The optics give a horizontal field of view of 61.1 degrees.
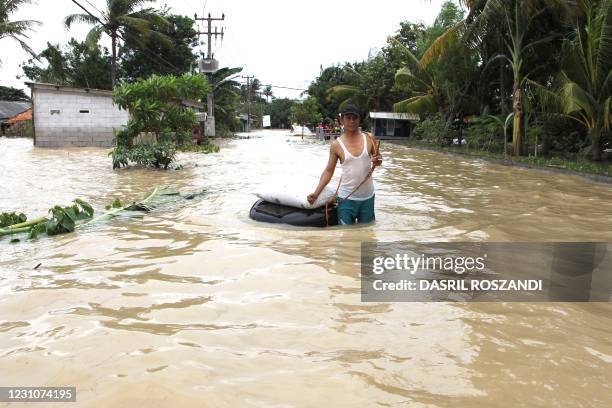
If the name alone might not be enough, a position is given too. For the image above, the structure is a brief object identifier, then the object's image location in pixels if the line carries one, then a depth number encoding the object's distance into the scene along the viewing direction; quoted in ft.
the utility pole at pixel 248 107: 190.56
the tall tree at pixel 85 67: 116.47
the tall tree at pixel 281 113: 303.07
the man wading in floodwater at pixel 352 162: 17.93
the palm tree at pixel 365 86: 122.31
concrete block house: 75.31
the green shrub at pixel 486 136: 66.44
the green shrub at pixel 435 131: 86.07
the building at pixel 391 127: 129.29
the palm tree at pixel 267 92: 347.81
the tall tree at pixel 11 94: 182.80
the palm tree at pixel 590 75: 41.06
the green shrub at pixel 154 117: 45.09
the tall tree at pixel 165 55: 117.80
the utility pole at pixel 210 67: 103.09
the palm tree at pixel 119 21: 93.81
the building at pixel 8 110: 129.23
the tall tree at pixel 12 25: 80.18
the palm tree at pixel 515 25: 51.19
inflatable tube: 20.06
